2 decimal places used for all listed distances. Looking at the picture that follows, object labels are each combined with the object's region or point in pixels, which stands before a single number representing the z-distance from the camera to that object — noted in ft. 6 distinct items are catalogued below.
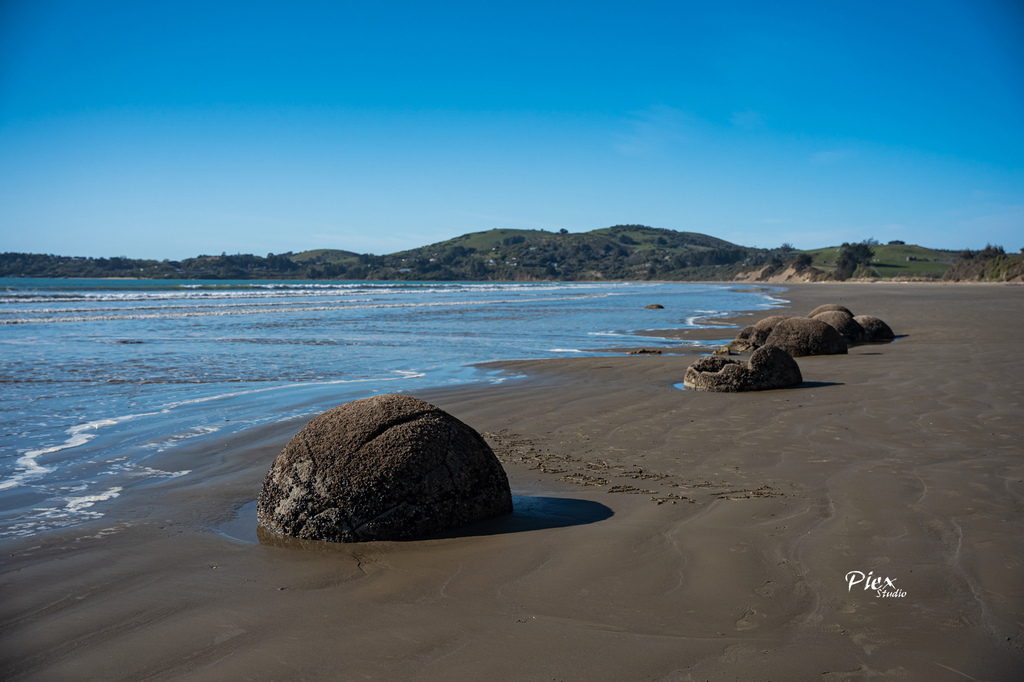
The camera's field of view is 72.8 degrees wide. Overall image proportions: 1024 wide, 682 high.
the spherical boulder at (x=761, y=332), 49.39
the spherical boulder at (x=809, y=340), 47.39
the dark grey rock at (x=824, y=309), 63.99
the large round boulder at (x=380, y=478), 14.80
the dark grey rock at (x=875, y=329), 57.26
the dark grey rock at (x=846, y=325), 54.80
